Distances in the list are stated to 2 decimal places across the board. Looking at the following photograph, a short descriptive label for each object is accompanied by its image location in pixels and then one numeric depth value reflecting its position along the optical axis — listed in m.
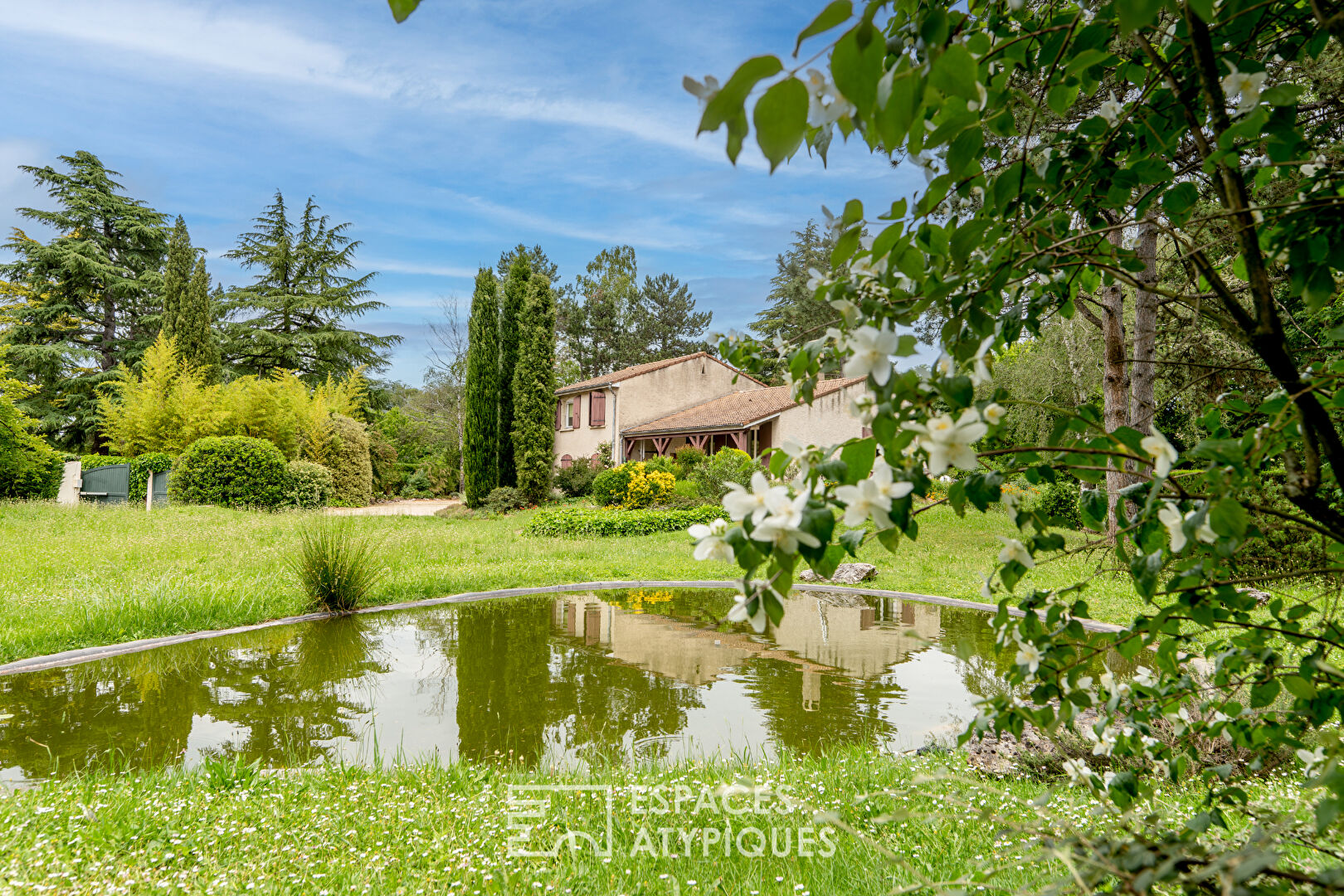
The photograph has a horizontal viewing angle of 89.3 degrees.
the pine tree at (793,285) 34.81
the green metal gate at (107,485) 16.30
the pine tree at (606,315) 36.00
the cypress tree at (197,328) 22.53
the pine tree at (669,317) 36.59
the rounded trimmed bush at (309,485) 17.25
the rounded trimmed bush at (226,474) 15.84
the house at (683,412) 21.31
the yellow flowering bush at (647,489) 16.75
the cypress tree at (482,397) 21.19
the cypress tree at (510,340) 21.70
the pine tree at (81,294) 23.75
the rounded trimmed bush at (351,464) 20.31
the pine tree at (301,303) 27.41
